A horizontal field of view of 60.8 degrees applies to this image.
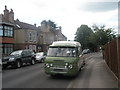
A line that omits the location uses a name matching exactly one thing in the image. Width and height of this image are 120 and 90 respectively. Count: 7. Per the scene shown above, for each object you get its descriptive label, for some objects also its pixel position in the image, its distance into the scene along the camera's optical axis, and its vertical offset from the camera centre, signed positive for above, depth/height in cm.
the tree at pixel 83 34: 4096 +525
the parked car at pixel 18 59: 1014 -120
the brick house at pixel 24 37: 2269 +235
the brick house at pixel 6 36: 1625 +177
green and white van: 557 -78
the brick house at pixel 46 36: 2752 +338
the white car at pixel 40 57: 1397 -140
